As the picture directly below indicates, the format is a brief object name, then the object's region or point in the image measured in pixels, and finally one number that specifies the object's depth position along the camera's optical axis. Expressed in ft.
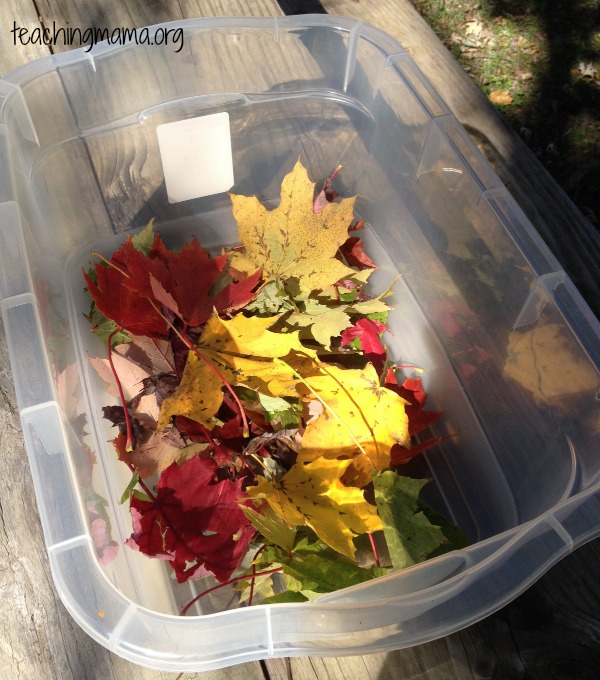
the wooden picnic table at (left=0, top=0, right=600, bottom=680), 1.79
